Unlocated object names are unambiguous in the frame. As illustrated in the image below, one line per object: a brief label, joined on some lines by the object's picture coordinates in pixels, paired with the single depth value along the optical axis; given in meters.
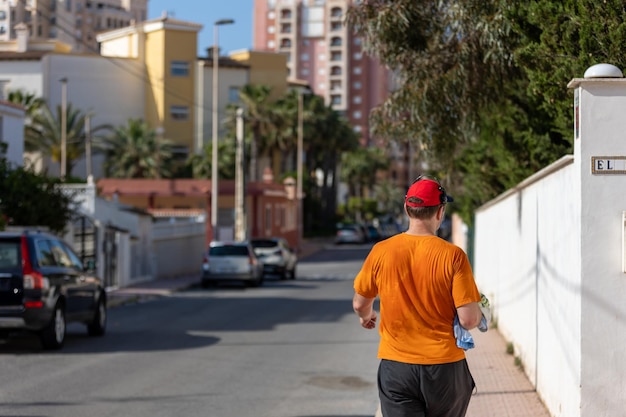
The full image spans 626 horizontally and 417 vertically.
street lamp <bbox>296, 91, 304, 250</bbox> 67.56
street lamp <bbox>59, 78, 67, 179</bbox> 58.72
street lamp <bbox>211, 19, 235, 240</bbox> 40.66
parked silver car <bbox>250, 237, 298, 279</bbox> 37.09
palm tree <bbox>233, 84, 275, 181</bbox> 71.00
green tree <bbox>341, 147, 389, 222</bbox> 113.62
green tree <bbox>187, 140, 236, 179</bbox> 69.31
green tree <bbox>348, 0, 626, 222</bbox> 13.98
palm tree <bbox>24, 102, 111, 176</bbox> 63.31
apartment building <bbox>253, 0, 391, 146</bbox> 149.75
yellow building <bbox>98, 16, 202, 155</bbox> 73.25
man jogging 5.12
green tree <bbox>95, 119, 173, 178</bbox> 67.12
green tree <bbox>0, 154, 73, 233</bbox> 23.23
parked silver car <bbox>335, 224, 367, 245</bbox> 76.00
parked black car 13.91
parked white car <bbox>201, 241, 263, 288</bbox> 31.83
